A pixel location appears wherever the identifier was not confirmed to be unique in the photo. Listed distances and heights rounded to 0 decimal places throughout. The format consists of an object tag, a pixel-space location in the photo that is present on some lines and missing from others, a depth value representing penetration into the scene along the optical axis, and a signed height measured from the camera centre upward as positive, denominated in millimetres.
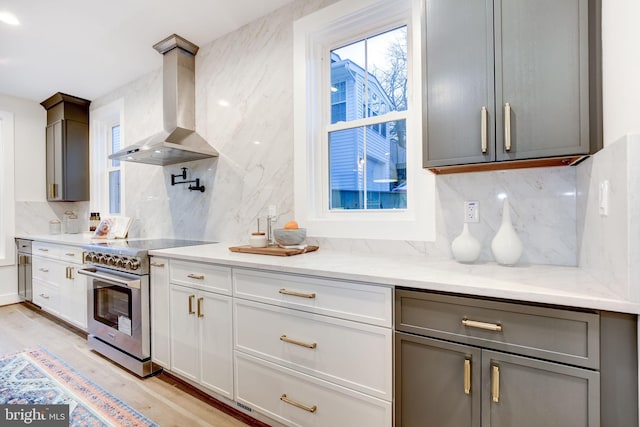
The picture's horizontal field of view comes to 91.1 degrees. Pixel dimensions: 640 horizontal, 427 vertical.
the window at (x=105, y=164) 4191 +683
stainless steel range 2240 -677
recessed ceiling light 2455 +1571
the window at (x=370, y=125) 2080 +605
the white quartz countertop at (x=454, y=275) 981 -267
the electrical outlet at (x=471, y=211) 1672 -5
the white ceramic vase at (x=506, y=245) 1449 -163
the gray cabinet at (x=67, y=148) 4195 +909
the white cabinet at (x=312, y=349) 1324 -653
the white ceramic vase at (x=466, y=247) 1544 -185
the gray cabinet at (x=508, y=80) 1196 +539
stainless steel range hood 2715 +948
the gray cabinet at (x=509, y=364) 943 -521
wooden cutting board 1911 -244
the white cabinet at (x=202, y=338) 1835 -775
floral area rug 1812 -1173
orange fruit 2112 -95
